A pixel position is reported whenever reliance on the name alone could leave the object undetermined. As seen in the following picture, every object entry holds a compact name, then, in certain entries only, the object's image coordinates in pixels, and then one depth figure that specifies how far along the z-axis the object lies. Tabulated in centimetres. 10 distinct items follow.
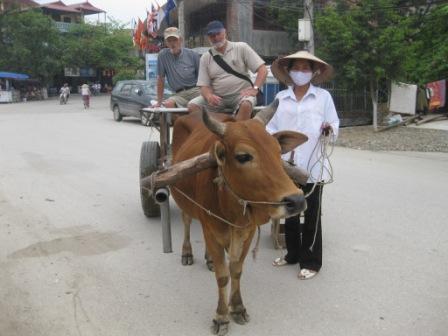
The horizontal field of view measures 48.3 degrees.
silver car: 1848
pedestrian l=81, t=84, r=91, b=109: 2973
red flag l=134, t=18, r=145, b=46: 3017
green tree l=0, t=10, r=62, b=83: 3844
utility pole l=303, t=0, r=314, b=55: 1590
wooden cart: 343
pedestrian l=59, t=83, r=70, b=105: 3469
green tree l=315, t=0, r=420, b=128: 1473
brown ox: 298
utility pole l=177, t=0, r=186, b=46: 2070
